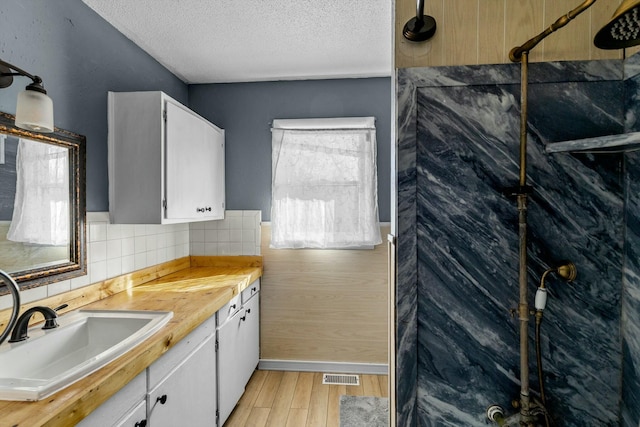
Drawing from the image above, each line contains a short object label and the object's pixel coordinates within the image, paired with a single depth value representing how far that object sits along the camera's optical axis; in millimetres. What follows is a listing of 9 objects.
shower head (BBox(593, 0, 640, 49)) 743
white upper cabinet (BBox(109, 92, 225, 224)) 1938
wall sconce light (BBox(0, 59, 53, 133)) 1223
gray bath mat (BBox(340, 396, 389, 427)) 2164
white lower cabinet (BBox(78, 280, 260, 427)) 1150
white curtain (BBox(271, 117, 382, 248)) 2758
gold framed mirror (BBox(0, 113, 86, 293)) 1396
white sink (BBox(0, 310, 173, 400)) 925
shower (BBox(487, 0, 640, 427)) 1133
